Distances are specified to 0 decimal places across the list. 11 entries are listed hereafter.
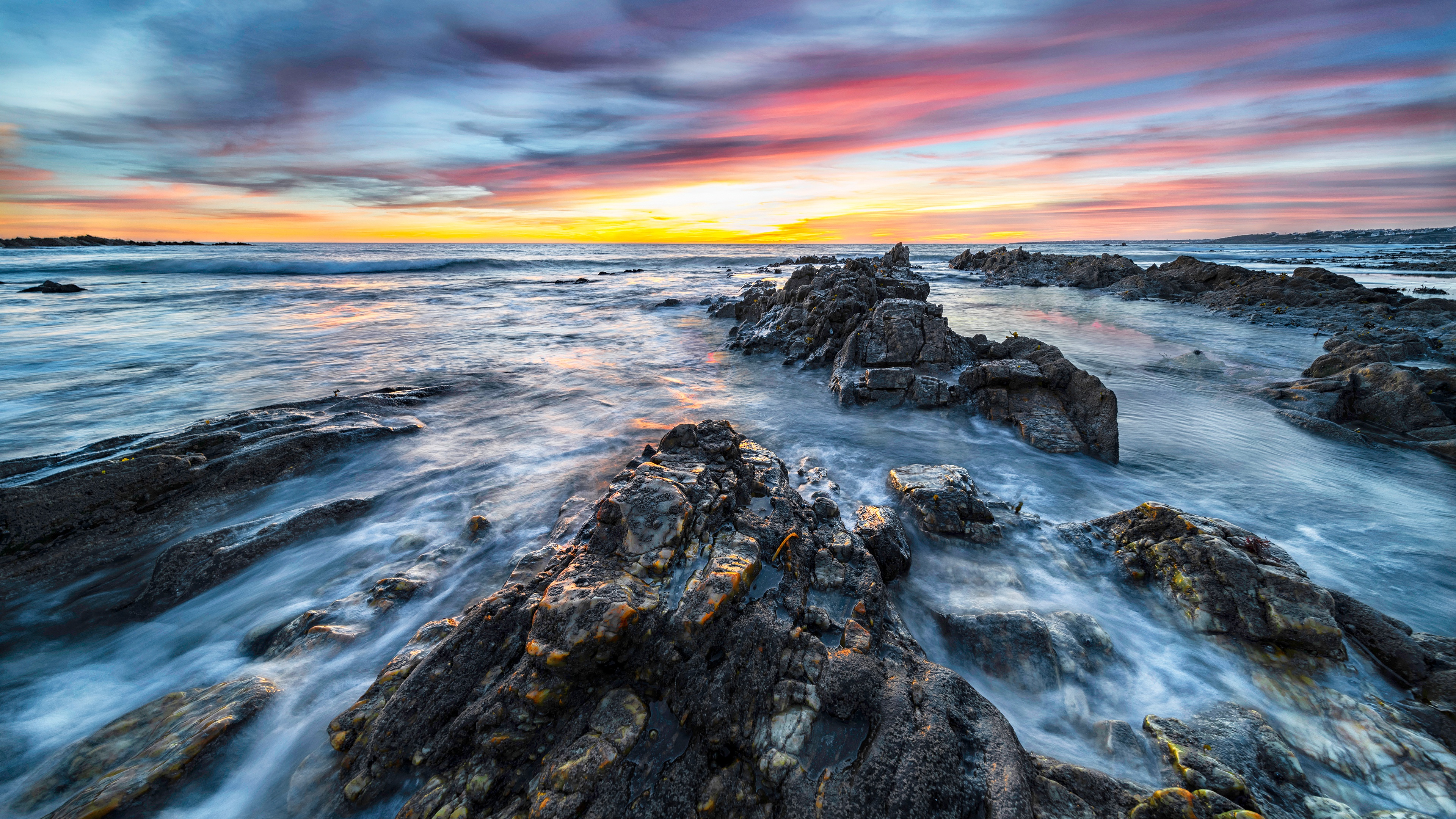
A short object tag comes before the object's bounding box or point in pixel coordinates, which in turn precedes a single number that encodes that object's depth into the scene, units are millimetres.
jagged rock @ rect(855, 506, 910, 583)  4844
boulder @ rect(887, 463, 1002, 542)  5574
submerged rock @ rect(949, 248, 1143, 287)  33625
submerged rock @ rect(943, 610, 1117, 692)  3930
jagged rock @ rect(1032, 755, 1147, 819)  2586
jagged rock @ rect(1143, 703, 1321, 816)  2809
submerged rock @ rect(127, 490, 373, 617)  4867
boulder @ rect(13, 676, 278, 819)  2975
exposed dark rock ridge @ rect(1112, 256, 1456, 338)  16484
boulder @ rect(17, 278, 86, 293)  28141
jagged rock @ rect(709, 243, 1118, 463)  8445
